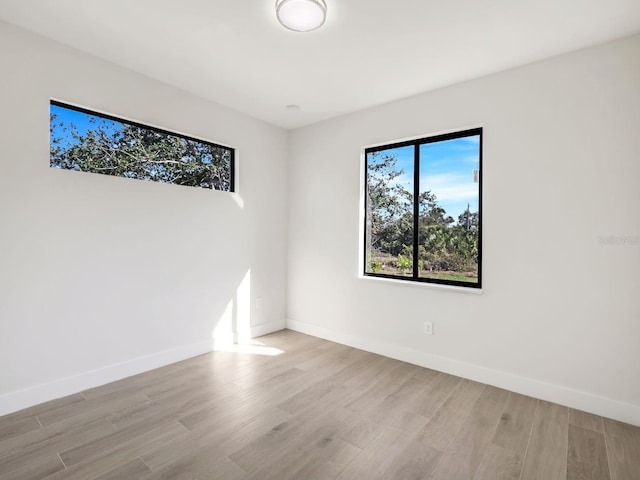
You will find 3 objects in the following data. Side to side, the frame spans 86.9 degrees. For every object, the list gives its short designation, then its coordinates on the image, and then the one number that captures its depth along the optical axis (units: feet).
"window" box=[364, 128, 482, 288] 9.91
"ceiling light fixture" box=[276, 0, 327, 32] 6.40
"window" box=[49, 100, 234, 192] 8.42
